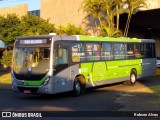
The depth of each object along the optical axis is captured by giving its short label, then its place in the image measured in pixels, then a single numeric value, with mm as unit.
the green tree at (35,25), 26218
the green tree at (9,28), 28164
